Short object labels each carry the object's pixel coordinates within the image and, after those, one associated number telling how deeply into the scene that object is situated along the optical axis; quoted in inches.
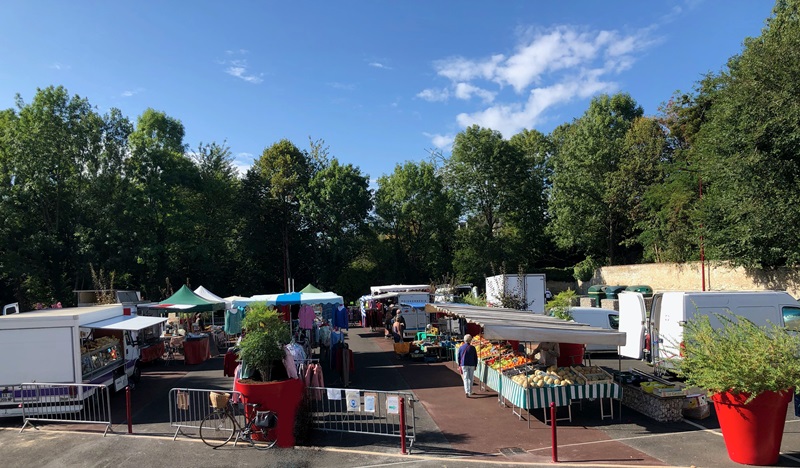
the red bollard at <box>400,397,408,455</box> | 319.0
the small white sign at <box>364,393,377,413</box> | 346.0
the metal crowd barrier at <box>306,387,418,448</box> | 336.8
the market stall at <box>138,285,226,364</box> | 725.3
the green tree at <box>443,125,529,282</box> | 1706.4
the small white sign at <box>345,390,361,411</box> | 350.0
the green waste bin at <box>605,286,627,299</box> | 1259.7
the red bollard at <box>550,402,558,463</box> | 291.1
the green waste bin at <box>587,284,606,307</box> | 1335.5
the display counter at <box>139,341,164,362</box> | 703.1
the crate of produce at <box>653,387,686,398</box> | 369.1
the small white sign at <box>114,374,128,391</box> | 508.7
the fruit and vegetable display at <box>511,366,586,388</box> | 373.1
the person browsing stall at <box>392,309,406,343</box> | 783.2
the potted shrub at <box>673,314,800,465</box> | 259.1
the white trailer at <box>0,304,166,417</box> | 422.6
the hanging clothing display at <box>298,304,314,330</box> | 679.1
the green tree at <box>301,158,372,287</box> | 1577.3
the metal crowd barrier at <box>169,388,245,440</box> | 353.1
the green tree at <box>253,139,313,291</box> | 1632.6
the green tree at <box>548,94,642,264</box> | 1584.6
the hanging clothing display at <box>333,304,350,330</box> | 811.8
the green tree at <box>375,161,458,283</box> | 1719.9
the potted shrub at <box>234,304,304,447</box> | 339.6
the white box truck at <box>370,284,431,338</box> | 949.4
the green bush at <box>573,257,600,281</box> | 1556.3
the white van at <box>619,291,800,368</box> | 486.3
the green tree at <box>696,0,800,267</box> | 851.4
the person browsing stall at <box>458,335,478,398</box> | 456.4
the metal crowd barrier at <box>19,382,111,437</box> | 410.0
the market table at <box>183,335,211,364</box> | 722.2
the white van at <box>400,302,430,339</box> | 952.3
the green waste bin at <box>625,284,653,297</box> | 1119.0
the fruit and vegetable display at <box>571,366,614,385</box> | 380.8
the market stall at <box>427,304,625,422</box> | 367.4
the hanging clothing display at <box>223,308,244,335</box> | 779.2
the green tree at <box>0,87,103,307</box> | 1237.1
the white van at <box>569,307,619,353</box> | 698.2
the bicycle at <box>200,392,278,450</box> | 332.5
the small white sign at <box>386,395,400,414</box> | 330.3
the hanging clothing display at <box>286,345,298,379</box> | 359.6
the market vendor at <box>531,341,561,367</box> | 426.0
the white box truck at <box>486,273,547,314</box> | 898.3
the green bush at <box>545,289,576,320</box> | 673.0
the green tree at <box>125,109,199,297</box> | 1360.7
